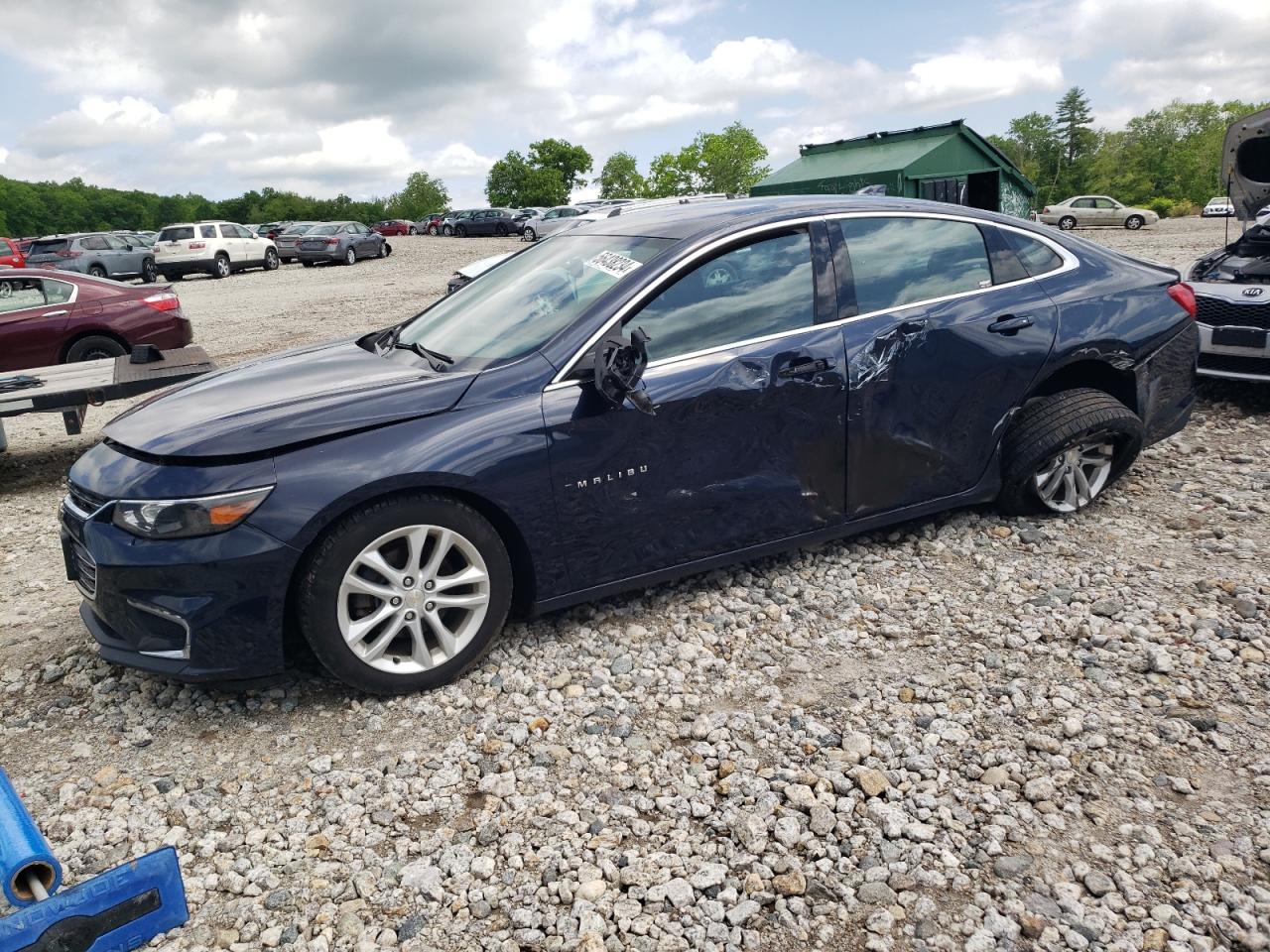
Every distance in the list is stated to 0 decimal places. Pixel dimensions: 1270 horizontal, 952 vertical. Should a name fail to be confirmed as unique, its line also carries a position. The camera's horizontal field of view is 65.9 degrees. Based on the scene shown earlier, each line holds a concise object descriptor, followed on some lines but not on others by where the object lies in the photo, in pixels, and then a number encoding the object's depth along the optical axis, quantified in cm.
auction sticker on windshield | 384
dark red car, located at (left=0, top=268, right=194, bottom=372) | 967
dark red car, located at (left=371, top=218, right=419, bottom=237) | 5728
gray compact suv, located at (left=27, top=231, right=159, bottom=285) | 2711
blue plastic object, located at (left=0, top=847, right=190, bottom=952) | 198
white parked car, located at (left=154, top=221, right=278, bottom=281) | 2839
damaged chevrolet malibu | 323
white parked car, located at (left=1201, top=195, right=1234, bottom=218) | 4031
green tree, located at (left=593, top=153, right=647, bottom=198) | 10969
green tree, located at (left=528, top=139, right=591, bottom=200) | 10181
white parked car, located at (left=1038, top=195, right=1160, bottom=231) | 3878
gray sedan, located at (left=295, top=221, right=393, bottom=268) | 3175
